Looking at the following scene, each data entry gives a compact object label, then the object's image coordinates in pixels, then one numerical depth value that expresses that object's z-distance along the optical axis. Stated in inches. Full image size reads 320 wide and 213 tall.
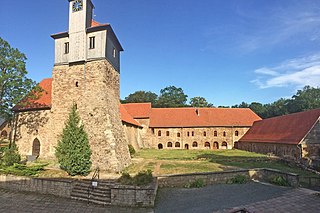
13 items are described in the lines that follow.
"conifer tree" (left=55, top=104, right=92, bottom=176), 613.9
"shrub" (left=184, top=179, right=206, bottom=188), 529.7
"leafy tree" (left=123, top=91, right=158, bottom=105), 2869.3
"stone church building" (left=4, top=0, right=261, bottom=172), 703.1
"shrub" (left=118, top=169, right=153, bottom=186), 459.8
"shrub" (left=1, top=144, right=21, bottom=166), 623.2
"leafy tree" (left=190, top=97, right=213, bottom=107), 2824.8
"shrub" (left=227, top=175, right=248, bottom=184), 556.0
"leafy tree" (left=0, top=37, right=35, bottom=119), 693.2
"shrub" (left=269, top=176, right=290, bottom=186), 512.5
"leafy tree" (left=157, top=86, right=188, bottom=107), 2866.6
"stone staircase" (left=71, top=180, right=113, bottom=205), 441.0
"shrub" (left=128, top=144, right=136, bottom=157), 988.8
